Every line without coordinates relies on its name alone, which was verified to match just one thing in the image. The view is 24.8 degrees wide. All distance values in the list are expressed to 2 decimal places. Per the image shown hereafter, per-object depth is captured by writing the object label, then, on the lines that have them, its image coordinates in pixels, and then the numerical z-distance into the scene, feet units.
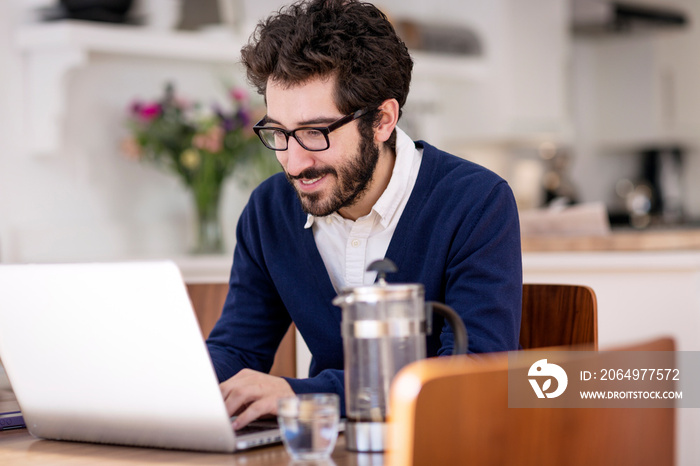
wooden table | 4.95
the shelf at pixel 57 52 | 15.94
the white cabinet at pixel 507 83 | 27.64
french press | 4.82
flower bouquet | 17.37
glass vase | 18.01
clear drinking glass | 4.77
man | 7.21
